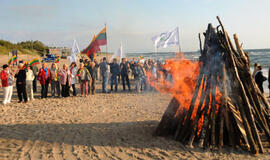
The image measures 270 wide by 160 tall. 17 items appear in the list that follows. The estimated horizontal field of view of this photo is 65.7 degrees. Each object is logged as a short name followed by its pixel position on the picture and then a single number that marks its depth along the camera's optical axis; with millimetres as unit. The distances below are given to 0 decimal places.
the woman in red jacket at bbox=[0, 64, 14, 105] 9727
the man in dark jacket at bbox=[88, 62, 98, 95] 12516
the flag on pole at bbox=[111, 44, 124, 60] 18812
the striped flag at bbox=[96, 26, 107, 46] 17047
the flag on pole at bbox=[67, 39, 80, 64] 17484
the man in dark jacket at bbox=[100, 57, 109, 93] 12861
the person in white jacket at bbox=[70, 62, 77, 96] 11827
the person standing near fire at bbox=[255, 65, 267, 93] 10172
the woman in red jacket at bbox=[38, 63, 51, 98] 11055
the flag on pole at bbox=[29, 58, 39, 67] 13502
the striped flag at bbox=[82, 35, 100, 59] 17406
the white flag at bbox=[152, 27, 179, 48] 16422
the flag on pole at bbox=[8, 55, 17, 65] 15292
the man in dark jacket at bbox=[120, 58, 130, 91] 13620
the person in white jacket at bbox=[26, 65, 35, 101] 10604
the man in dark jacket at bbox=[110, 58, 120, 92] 13133
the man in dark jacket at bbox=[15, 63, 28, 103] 9781
